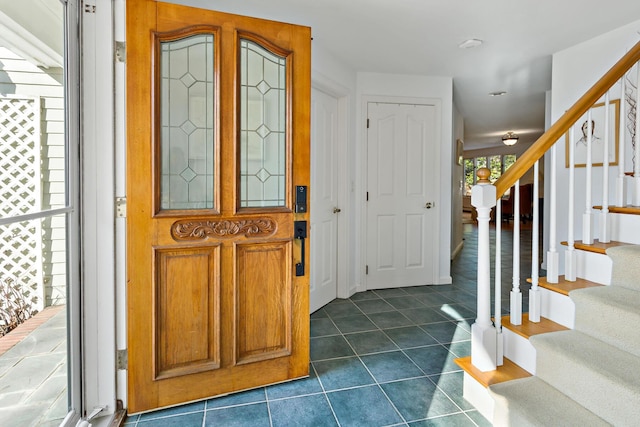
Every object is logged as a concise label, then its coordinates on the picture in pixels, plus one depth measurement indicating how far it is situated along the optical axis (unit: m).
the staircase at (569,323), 1.55
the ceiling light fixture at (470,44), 3.28
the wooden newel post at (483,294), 1.87
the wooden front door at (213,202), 1.87
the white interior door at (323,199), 3.39
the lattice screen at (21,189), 1.28
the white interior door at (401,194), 4.20
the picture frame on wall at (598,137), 3.18
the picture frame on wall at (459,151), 6.24
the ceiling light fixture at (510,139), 8.34
